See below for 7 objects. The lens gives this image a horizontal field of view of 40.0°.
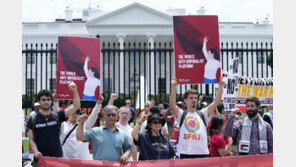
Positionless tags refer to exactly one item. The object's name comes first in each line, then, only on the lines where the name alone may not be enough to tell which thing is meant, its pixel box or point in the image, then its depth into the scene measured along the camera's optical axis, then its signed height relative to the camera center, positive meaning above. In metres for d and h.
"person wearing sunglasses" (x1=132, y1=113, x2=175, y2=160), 5.09 -0.78
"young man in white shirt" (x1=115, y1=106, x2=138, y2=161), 6.17 -0.70
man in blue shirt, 4.87 -0.73
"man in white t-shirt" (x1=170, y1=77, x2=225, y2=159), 5.32 -0.62
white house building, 41.69 +5.43
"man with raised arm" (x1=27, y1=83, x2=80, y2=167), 5.16 -0.62
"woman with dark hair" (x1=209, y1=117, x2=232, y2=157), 5.84 -0.90
